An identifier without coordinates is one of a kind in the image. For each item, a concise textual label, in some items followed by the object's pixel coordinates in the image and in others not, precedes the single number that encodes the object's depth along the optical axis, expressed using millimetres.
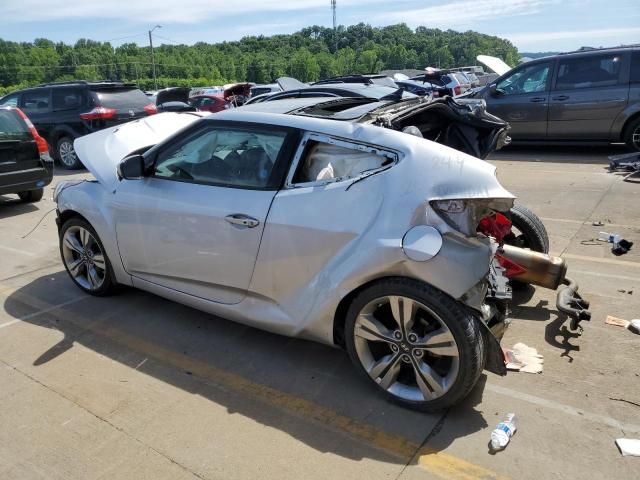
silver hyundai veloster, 2793
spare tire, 4219
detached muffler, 3715
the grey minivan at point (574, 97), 9250
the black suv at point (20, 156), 7520
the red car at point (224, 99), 17750
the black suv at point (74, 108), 11469
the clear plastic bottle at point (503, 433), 2621
